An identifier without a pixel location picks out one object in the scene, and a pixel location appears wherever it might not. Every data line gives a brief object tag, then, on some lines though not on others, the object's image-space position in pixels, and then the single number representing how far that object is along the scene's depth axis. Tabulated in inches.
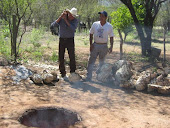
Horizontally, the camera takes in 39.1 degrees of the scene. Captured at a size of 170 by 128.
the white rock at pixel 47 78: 227.6
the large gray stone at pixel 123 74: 231.9
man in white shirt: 220.1
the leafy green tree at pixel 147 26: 383.6
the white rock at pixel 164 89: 210.4
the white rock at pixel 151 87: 216.1
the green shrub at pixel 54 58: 328.9
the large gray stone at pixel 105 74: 241.1
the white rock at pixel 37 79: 225.9
